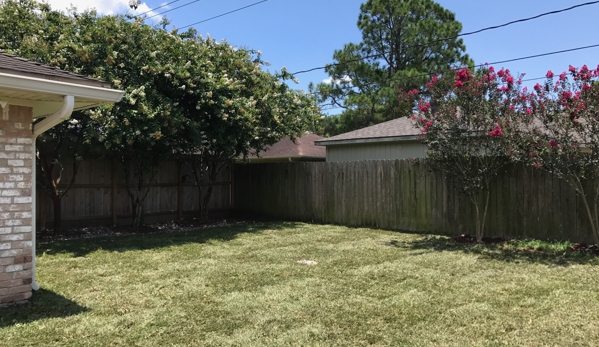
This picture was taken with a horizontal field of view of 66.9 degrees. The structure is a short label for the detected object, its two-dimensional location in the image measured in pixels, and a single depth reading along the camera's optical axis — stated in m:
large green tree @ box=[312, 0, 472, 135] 20.64
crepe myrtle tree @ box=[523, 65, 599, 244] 6.63
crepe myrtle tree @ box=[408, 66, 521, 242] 7.51
